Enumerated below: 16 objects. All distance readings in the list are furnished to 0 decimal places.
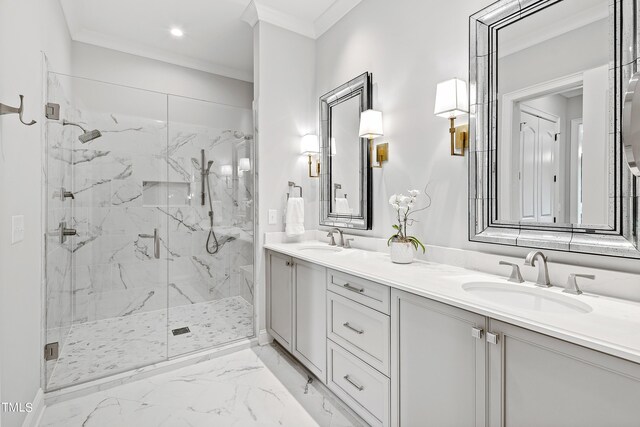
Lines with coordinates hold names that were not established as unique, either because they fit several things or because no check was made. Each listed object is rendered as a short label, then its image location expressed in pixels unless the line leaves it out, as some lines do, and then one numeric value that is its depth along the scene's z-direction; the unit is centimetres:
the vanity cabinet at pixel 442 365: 86
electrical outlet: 278
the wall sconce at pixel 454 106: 168
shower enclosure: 213
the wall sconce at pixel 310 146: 284
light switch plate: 142
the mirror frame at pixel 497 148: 119
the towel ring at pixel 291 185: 288
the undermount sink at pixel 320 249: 247
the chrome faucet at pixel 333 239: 262
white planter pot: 188
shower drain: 253
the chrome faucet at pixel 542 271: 135
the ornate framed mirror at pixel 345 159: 245
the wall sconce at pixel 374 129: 223
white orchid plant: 190
